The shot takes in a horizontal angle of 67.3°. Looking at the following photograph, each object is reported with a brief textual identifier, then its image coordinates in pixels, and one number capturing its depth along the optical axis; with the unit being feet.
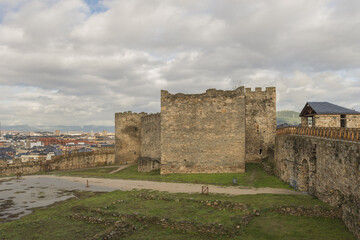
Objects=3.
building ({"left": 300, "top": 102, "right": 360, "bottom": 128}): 98.53
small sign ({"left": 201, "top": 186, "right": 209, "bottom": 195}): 71.56
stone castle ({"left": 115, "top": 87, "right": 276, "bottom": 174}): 103.09
